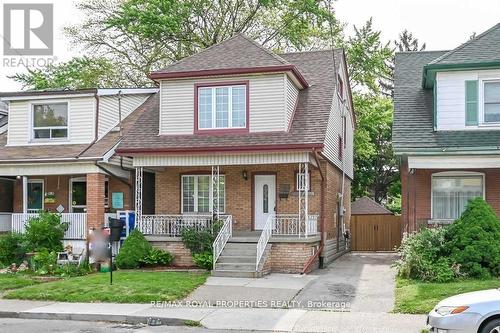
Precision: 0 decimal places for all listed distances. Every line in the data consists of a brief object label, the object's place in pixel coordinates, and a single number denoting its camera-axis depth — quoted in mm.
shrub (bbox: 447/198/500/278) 15664
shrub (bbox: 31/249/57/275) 19984
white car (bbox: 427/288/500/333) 9055
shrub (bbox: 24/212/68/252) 20828
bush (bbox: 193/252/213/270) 19062
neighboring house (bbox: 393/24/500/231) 19156
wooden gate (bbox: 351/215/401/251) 28827
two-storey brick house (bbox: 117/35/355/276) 19578
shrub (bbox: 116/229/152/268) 19641
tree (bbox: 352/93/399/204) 36719
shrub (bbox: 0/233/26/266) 21453
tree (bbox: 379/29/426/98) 63562
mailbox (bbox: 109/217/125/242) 16891
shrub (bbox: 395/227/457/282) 15781
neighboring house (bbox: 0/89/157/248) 21422
